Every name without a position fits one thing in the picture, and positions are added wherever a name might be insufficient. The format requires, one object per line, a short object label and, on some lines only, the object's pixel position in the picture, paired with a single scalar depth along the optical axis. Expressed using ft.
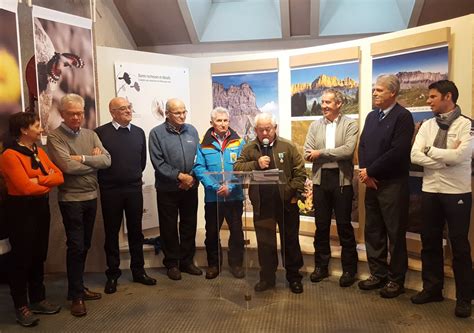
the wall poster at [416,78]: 11.78
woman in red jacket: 9.80
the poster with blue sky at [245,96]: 15.89
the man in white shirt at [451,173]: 10.06
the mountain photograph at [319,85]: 13.89
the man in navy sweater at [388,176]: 11.00
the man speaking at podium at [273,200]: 11.19
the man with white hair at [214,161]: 12.88
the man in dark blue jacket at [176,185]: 13.03
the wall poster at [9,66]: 11.12
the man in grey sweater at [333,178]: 12.33
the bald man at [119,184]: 12.22
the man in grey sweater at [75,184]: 10.90
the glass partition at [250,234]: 11.01
